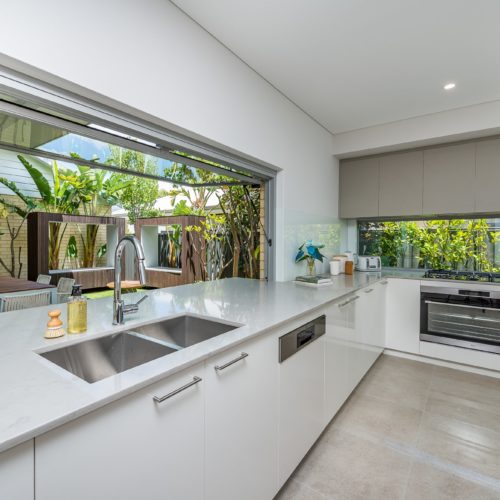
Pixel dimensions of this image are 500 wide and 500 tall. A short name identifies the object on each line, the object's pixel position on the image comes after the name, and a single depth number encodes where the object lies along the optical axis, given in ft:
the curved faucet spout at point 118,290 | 4.13
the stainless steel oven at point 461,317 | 8.86
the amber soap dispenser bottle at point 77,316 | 3.74
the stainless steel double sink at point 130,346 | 3.58
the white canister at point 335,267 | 10.79
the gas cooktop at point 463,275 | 9.50
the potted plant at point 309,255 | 9.34
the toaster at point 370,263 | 11.82
